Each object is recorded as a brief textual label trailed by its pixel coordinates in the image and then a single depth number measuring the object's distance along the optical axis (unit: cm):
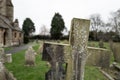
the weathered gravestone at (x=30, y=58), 551
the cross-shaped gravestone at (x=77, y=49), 173
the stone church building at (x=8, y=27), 1734
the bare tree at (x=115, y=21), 2354
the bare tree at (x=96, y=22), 2831
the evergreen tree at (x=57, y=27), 2830
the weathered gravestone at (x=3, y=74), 303
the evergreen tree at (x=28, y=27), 3319
